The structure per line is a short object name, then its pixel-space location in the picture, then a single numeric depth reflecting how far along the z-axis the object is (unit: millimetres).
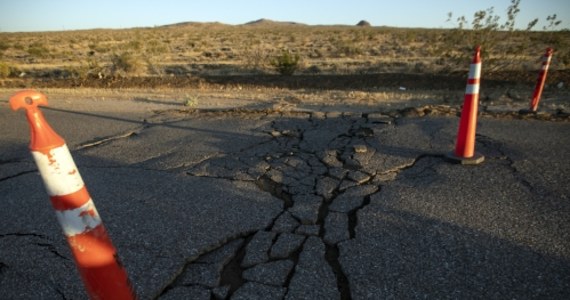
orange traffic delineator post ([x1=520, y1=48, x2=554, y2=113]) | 6180
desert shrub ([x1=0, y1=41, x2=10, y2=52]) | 29942
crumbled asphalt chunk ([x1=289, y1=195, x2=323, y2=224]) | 3076
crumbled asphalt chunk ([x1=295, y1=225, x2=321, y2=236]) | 2855
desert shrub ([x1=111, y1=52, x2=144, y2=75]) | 16078
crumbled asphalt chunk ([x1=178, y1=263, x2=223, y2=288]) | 2348
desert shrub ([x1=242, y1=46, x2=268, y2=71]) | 16775
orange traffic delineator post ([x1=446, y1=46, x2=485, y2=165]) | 3730
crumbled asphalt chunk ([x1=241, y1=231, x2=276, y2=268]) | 2543
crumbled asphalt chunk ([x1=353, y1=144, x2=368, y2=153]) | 4620
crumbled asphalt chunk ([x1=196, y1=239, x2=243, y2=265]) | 2569
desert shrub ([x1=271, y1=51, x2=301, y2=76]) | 14414
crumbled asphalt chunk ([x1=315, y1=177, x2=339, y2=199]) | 3533
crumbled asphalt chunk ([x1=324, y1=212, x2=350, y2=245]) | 2766
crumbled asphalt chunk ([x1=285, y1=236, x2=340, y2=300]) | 2215
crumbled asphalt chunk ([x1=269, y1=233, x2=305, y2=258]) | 2611
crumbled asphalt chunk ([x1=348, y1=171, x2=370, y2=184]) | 3793
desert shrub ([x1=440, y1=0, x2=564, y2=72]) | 12414
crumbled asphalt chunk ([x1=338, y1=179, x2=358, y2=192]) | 3627
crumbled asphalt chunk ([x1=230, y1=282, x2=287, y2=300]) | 2203
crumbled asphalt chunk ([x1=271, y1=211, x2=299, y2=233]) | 2916
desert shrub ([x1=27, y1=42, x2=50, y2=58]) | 25872
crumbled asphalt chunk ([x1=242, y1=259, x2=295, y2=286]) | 2350
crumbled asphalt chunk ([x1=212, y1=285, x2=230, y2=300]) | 2219
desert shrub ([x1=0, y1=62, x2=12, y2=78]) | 15500
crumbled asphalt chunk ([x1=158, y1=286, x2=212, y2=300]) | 2225
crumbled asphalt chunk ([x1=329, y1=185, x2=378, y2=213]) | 3235
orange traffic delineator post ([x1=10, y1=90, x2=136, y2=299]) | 1471
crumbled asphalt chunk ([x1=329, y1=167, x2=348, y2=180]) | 3912
